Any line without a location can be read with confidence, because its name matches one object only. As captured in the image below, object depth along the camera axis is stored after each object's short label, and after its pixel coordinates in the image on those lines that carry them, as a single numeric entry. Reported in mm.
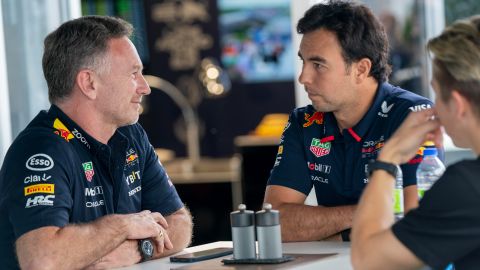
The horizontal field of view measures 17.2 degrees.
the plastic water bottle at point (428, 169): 4725
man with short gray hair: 4389
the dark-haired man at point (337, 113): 5113
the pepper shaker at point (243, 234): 4077
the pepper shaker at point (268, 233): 4024
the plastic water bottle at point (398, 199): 4406
